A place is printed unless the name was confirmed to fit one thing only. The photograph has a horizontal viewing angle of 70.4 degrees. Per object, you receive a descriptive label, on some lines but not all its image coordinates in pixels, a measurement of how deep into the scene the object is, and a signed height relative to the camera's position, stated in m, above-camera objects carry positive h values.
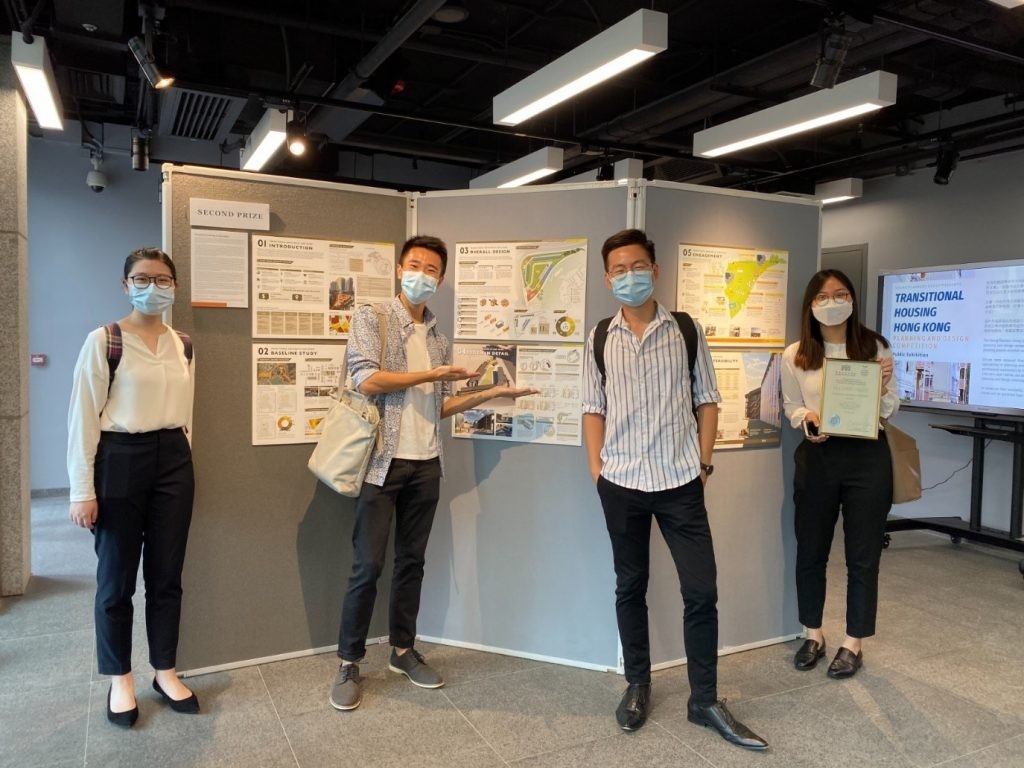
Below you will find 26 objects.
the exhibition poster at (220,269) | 2.87 +0.32
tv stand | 4.98 -0.99
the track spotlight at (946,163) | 5.27 +1.43
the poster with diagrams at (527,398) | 3.09 -0.17
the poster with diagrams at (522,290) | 3.06 +0.27
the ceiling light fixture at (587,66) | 3.21 +1.44
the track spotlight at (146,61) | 3.88 +1.55
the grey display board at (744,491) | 3.08 -0.61
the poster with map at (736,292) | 3.11 +0.28
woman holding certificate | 2.93 -0.39
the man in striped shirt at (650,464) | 2.53 -0.39
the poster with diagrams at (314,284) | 2.97 +0.28
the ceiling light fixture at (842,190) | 6.11 +1.42
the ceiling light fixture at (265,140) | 4.91 +1.50
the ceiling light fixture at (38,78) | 3.41 +1.32
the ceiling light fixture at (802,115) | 3.86 +1.44
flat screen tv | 4.95 +0.17
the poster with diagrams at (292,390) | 2.99 -0.17
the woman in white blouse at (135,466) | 2.42 -0.41
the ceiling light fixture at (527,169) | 5.73 +1.54
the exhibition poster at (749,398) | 3.18 -0.19
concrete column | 3.83 +0.07
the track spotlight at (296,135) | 4.94 +1.47
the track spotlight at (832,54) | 3.48 +1.46
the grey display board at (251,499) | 2.90 -0.62
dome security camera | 6.34 +1.47
